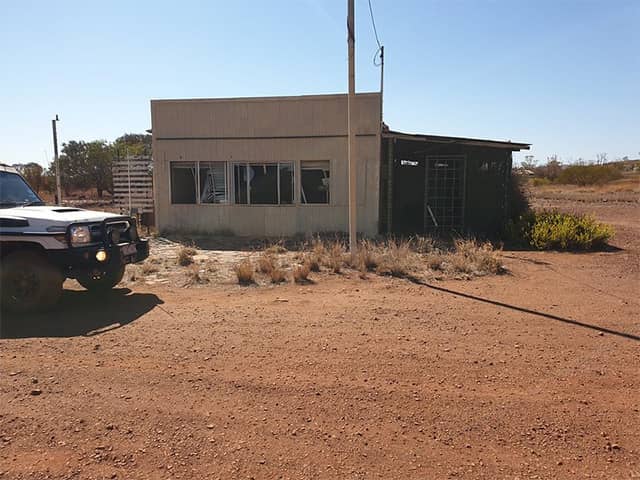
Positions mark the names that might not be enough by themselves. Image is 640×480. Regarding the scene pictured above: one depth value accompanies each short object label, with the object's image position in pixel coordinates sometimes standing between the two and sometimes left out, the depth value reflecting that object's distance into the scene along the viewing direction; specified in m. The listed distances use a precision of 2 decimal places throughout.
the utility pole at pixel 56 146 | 17.90
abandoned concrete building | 13.77
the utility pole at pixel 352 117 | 9.12
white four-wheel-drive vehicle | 5.75
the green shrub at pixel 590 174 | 48.03
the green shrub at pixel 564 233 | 11.30
